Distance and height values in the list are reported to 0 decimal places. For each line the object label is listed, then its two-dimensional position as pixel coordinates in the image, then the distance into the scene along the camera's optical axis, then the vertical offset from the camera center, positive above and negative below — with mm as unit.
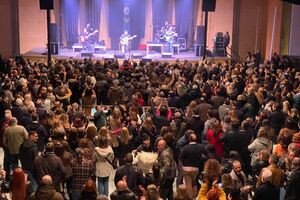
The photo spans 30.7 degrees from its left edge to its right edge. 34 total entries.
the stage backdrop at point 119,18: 27016 +242
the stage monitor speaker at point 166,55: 24031 -1382
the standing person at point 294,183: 7312 -2092
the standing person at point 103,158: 8250 -2037
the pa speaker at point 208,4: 21322 +779
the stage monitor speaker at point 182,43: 26450 -939
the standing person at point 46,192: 6613 -2057
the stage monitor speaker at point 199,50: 24359 -1156
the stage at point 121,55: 23516 -1454
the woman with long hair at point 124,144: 9273 -2057
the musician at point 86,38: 26217 -769
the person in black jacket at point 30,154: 8383 -2027
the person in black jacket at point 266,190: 6934 -2072
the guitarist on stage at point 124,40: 25219 -798
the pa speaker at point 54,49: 24203 -1215
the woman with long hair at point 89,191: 6723 -2068
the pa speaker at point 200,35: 24578 -494
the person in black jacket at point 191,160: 8273 -2062
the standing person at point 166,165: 7910 -2047
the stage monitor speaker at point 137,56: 24125 -1463
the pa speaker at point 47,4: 20281 +614
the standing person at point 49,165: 7617 -1987
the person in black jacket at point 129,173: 7457 -2046
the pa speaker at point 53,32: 24391 -477
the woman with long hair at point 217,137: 9188 -1901
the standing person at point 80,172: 7574 -2066
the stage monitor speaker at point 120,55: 24156 -1450
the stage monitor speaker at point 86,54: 24088 -1407
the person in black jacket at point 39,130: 9385 -1859
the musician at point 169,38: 25133 -695
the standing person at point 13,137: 9164 -1955
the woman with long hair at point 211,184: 6504 -1964
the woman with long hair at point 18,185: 7305 -2184
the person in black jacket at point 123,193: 6621 -2061
